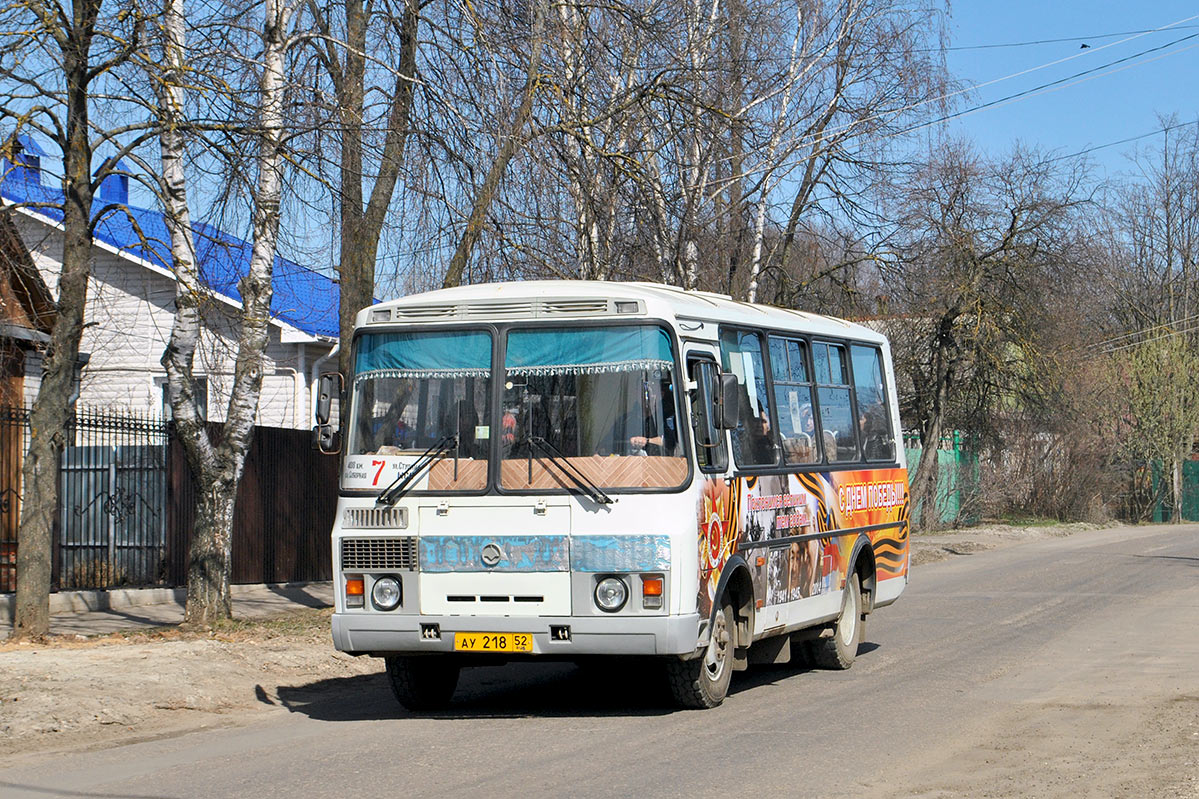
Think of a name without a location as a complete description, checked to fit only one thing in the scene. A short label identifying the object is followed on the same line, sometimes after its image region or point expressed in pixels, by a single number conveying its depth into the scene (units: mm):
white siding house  27016
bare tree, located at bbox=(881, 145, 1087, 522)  32875
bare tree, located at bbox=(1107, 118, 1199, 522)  46031
